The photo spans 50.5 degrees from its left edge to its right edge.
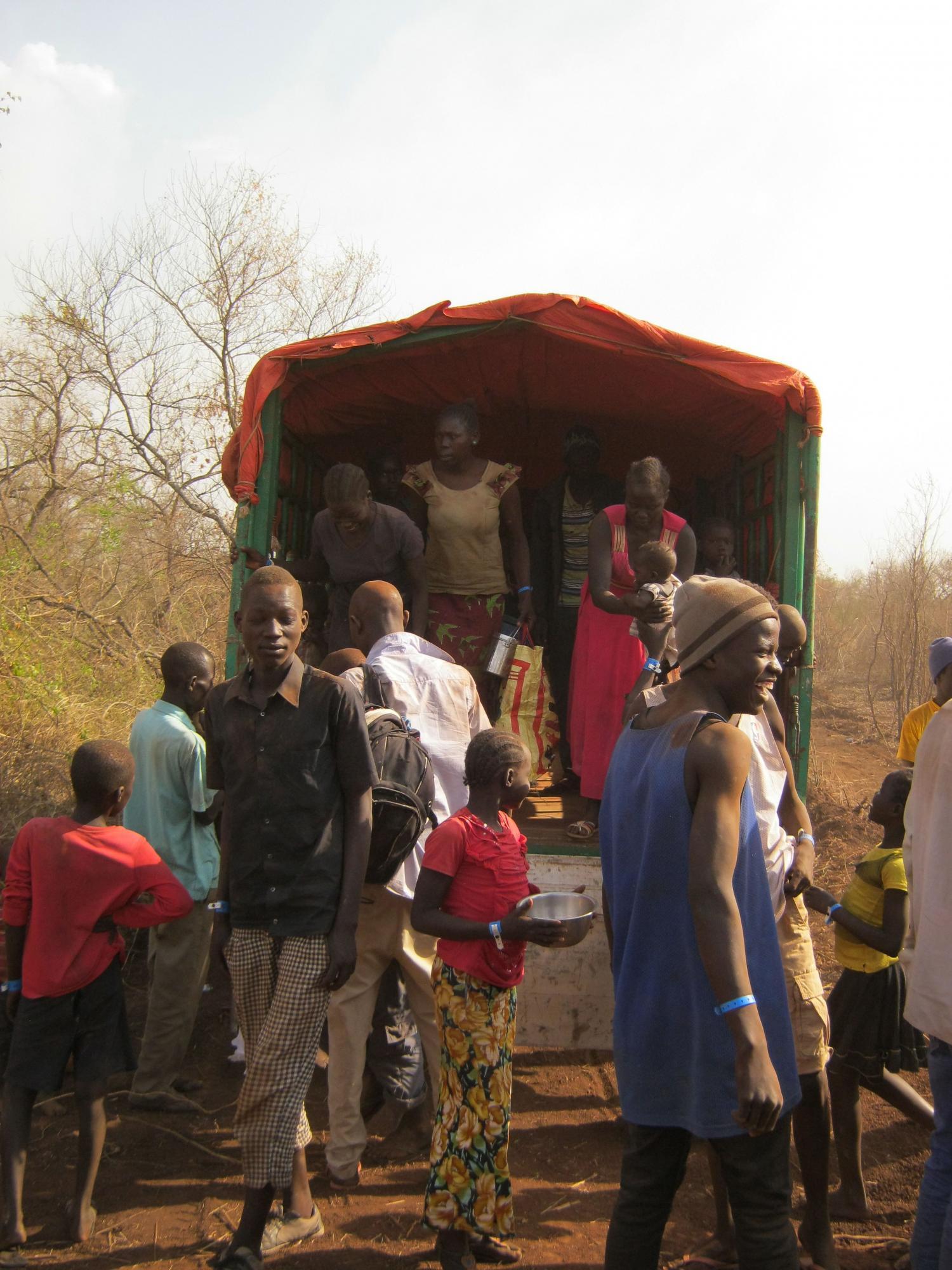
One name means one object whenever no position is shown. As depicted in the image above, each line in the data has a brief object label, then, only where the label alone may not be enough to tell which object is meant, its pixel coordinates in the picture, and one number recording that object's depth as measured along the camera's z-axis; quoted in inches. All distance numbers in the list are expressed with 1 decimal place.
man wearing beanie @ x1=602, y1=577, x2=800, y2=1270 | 69.1
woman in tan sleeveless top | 210.8
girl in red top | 100.7
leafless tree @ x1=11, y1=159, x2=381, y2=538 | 549.6
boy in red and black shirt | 110.2
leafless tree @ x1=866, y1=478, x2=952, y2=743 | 482.3
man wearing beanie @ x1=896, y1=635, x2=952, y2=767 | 151.9
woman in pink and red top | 179.3
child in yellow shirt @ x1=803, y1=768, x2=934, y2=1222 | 116.3
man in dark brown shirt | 99.5
